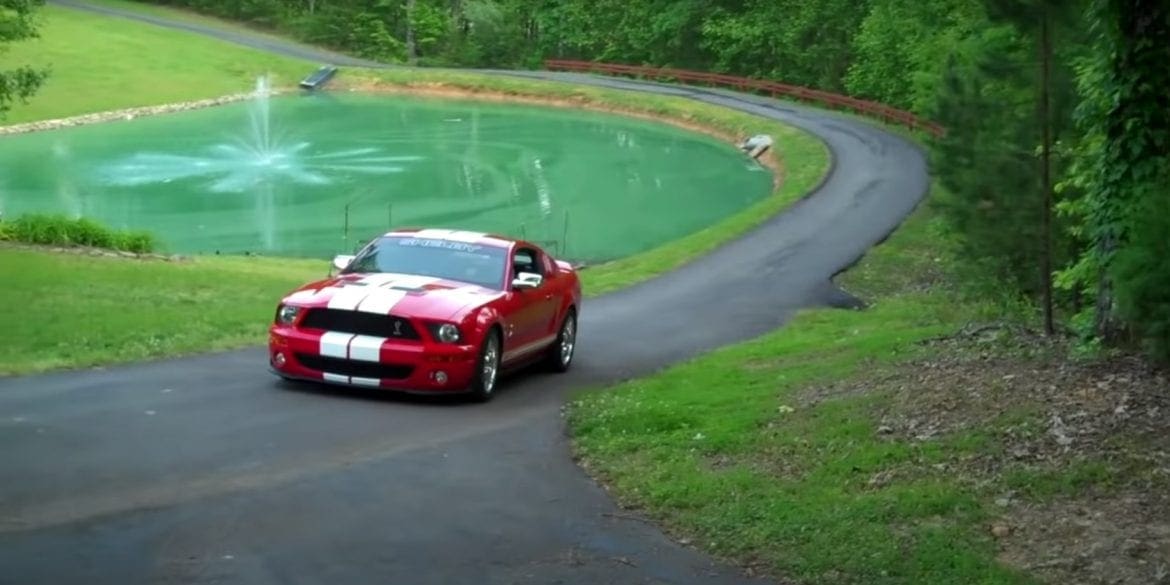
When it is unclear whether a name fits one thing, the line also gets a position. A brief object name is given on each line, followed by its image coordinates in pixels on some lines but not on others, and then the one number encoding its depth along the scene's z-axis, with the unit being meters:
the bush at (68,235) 26.44
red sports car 14.22
